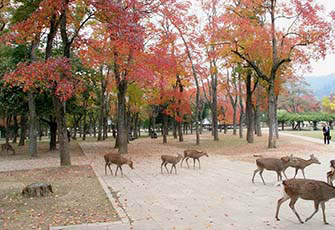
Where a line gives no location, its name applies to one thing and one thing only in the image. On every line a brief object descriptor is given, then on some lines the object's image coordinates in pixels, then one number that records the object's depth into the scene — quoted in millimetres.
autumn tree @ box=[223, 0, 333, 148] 17875
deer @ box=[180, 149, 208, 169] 12898
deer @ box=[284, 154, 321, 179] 9656
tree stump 8234
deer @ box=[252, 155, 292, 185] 9242
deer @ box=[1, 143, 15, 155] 21344
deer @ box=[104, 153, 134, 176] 11470
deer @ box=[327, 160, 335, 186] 7688
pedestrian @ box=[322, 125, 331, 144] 21416
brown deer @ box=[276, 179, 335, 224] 5621
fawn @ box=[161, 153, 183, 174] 11771
